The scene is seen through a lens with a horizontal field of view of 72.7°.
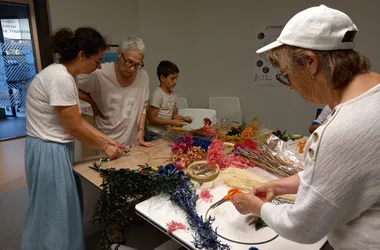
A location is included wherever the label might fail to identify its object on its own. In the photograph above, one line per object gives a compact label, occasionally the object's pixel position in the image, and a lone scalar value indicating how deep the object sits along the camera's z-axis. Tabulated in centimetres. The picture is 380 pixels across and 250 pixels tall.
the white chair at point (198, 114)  282
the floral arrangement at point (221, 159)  142
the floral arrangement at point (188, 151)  150
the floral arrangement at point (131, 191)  116
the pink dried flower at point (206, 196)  117
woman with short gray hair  183
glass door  309
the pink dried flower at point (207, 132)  192
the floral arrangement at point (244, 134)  190
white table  91
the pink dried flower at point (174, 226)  97
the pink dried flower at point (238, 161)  153
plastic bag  146
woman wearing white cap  59
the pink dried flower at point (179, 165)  144
